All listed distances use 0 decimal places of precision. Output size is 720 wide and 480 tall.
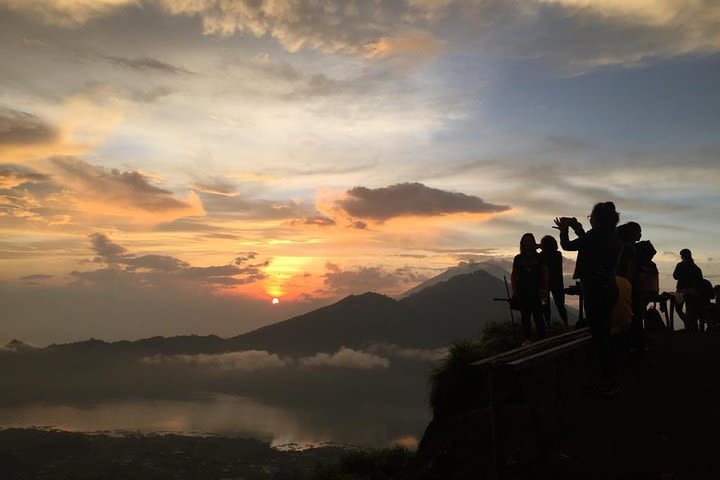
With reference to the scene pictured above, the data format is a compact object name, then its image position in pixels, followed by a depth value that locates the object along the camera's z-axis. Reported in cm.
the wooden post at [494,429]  706
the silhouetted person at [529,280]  1159
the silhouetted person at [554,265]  1415
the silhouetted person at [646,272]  1220
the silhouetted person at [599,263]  838
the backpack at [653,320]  1512
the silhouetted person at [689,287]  1514
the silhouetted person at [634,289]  1082
